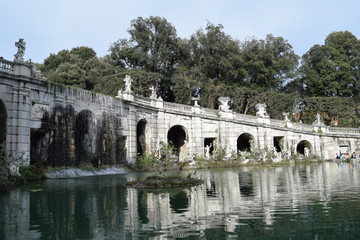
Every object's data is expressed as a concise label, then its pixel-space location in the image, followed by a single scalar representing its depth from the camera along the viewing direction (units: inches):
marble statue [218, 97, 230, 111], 1453.0
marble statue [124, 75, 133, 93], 1189.1
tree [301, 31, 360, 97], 2082.9
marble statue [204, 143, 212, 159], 1350.9
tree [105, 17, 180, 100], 1903.3
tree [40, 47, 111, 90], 1775.3
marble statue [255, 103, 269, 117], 1517.0
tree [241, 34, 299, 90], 1991.9
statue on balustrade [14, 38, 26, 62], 791.2
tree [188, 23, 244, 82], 1913.1
